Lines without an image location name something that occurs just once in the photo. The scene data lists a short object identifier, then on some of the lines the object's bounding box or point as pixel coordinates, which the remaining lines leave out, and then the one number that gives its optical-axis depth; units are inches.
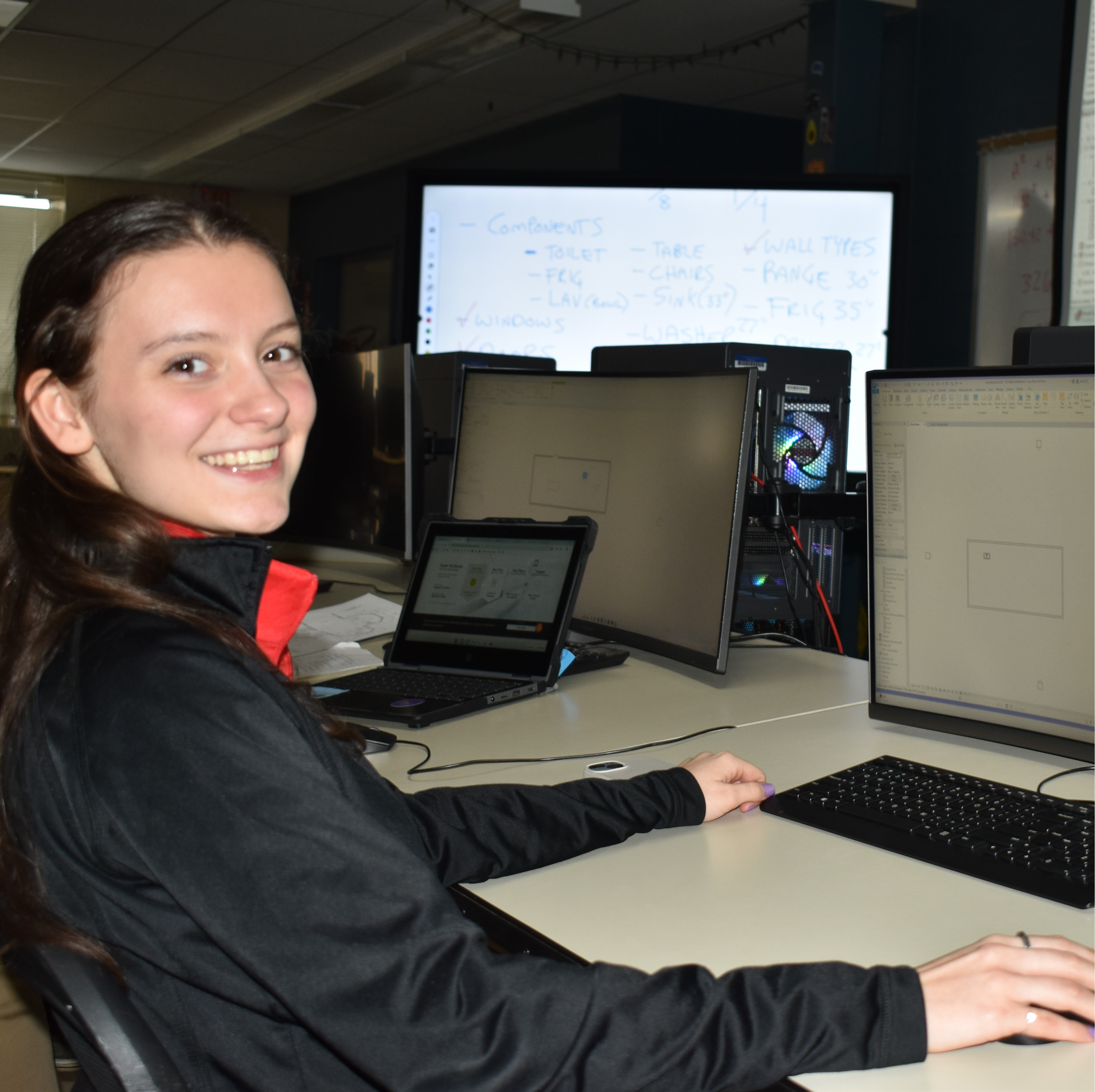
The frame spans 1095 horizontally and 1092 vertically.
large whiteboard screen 143.8
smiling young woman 25.1
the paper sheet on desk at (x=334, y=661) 66.2
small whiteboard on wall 141.9
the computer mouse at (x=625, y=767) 47.6
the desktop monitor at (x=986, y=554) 46.2
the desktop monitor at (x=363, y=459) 88.8
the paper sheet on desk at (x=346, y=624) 72.8
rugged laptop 61.3
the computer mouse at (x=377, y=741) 51.3
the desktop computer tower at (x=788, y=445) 76.2
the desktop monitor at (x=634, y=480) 60.1
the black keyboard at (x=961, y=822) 36.6
